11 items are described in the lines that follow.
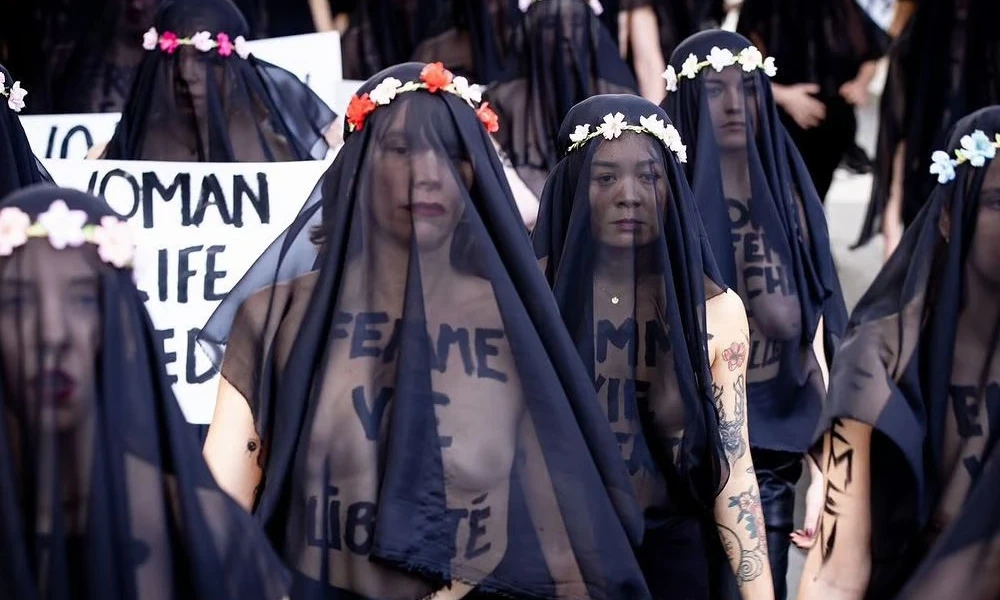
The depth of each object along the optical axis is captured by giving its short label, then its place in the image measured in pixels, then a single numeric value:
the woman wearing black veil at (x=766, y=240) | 5.22
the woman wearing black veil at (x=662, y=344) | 4.13
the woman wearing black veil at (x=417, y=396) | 3.48
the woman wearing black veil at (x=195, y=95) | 6.00
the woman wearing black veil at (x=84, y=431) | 2.90
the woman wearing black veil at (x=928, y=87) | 8.01
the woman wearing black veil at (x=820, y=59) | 8.48
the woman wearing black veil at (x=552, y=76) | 7.13
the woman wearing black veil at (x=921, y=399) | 3.69
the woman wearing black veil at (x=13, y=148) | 4.70
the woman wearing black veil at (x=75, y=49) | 7.64
